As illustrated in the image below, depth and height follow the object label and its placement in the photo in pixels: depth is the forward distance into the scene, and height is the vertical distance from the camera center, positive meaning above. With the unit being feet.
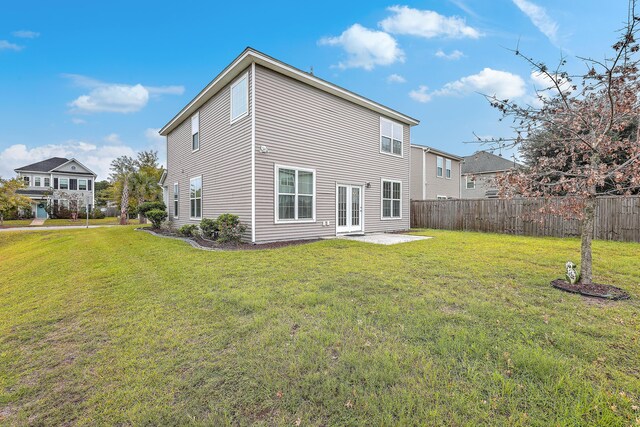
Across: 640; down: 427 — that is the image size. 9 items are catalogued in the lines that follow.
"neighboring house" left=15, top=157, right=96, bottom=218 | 98.48 +10.94
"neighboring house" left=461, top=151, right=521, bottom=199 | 83.15 +13.20
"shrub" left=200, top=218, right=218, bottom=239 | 29.68 -1.72
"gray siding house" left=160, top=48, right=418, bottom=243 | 27.94 +6.90
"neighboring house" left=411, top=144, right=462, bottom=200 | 63.93 +9.27
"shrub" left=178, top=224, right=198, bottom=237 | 34.78 -2.39
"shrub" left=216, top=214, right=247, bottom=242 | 27.91 -1.72
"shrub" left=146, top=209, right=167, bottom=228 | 46.06 -0.77
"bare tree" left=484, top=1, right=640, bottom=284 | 11.24 +4.19
